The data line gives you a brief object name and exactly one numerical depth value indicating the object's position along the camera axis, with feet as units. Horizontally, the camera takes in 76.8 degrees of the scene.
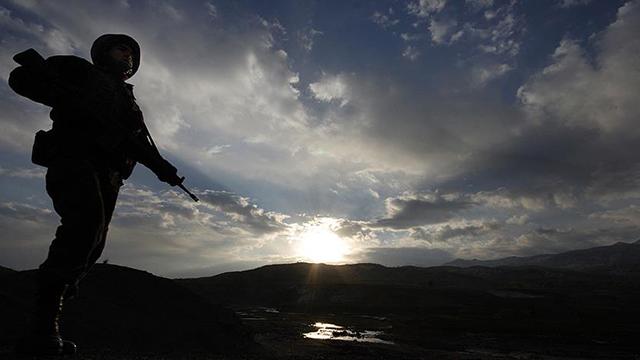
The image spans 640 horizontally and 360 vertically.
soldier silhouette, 10.50
